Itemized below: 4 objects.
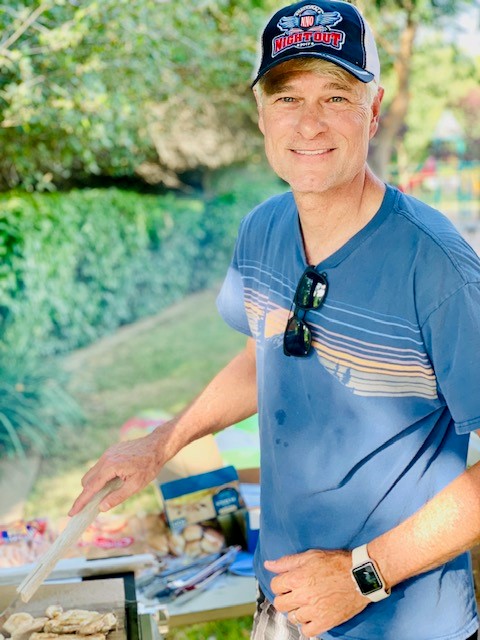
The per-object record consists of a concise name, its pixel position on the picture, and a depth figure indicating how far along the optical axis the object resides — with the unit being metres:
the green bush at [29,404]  5.90
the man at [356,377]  1.36
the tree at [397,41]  8.90
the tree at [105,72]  4.77
